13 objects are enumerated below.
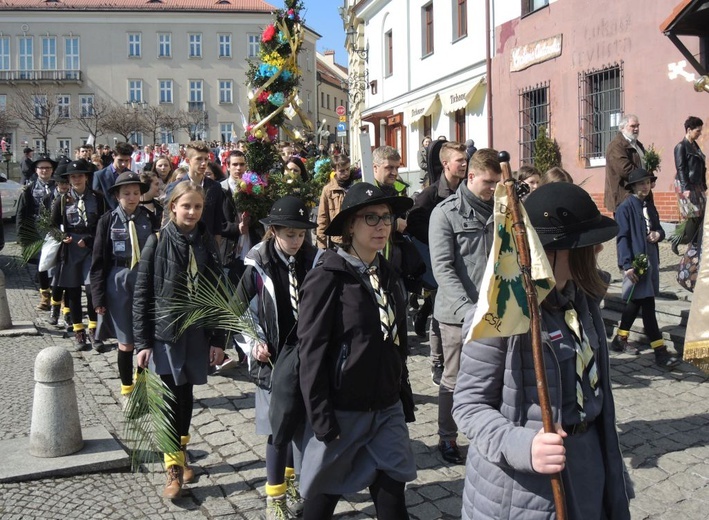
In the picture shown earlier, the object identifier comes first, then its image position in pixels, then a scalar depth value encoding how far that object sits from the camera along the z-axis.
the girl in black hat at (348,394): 3.22
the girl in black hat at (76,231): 8.45
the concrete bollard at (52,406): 5.00
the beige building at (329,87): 85.06
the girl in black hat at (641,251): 7.26
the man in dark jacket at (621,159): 9.41
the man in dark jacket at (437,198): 6.05
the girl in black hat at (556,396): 2.35
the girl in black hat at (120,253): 6.54
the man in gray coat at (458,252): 4.93
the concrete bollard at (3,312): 9.14
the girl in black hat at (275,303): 4.12
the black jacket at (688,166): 10.24
